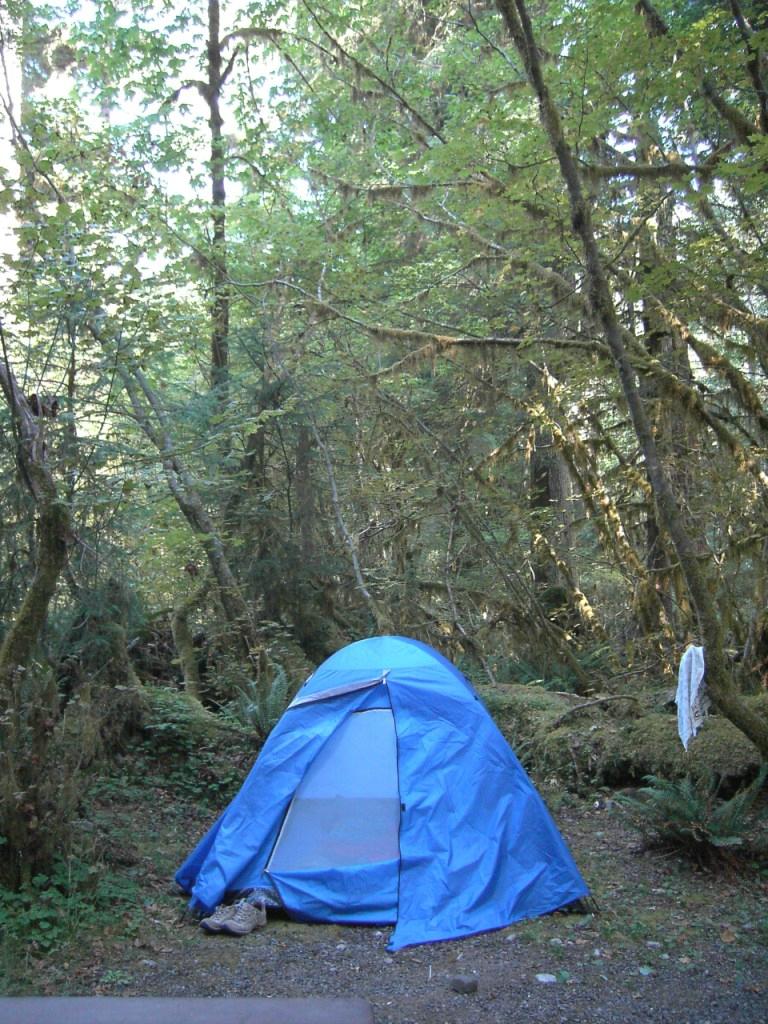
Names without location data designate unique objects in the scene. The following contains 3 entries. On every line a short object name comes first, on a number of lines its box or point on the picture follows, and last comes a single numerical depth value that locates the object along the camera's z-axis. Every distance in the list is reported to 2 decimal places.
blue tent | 5.21
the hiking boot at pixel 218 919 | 4.98
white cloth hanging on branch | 6.06
